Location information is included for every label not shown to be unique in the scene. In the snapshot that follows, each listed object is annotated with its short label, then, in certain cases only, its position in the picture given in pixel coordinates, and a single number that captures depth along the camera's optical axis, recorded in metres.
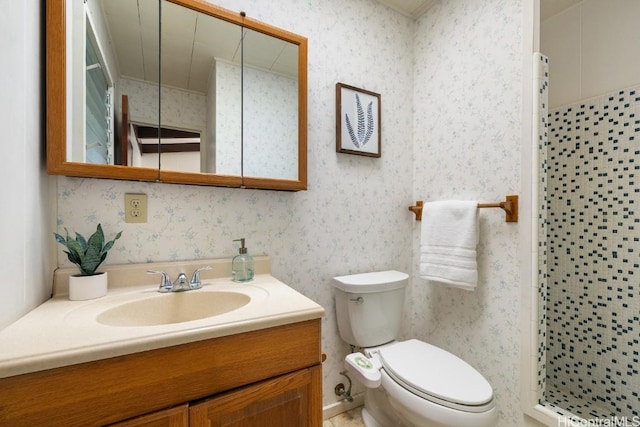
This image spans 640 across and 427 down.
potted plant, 0.85
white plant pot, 0.85
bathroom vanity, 0.53
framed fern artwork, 1.48
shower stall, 1.36
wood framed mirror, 0.90
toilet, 0.93
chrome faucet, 0.99
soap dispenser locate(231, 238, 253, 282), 1.13
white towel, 1.31
